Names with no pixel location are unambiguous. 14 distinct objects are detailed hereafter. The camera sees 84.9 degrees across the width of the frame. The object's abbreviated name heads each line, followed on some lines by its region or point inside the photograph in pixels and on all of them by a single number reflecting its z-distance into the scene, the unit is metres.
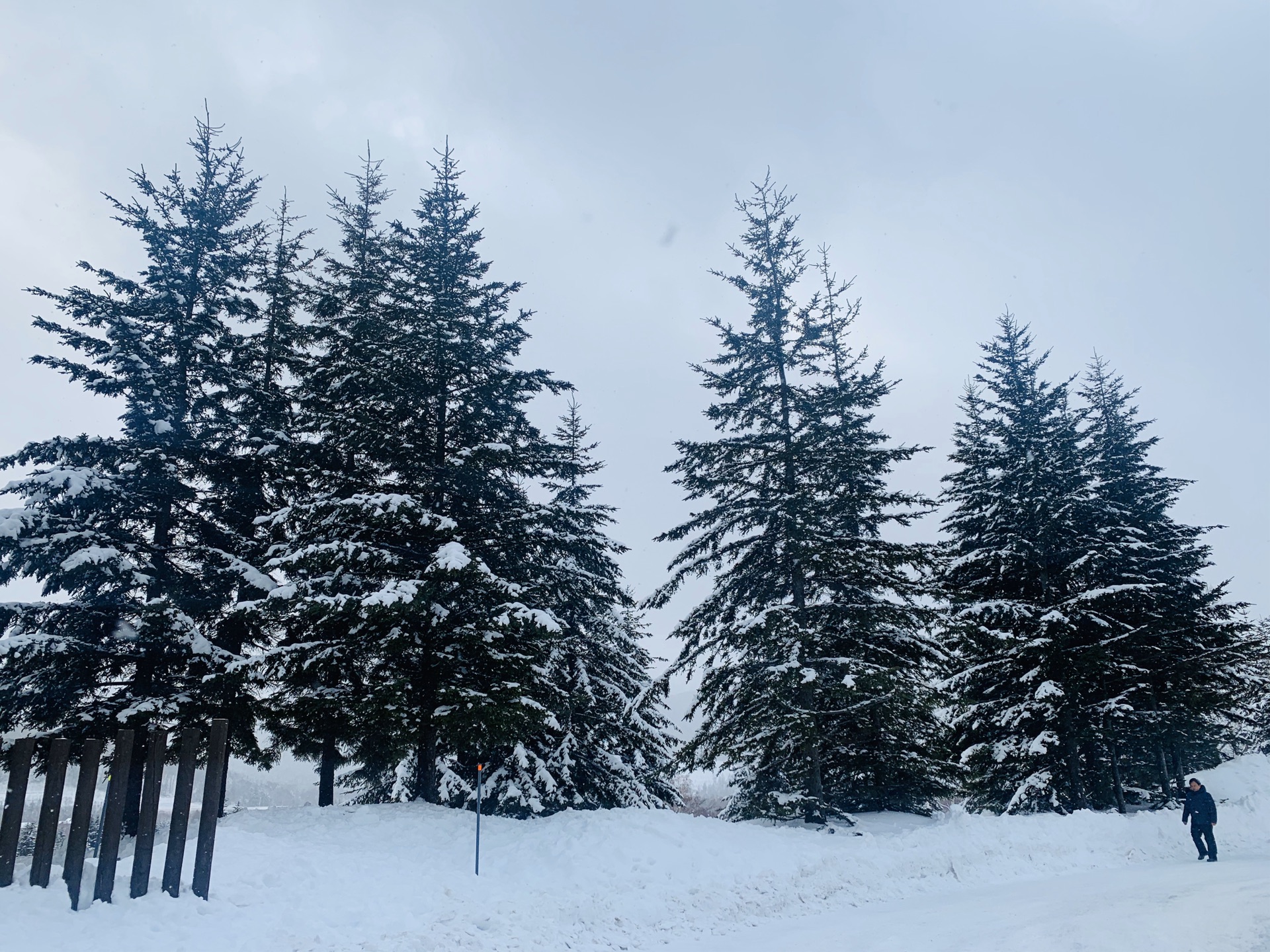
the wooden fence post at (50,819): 8.34
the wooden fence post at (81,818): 8.28
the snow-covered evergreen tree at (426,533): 14.45
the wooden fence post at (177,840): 8.69
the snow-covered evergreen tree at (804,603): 16.00
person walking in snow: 13.86
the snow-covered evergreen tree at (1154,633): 20.05
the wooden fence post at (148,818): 8.24
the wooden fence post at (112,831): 8.22
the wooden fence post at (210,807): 8.88
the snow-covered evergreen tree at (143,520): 14.09
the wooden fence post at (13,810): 8.23
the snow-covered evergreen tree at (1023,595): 19.34
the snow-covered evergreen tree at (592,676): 17.75
